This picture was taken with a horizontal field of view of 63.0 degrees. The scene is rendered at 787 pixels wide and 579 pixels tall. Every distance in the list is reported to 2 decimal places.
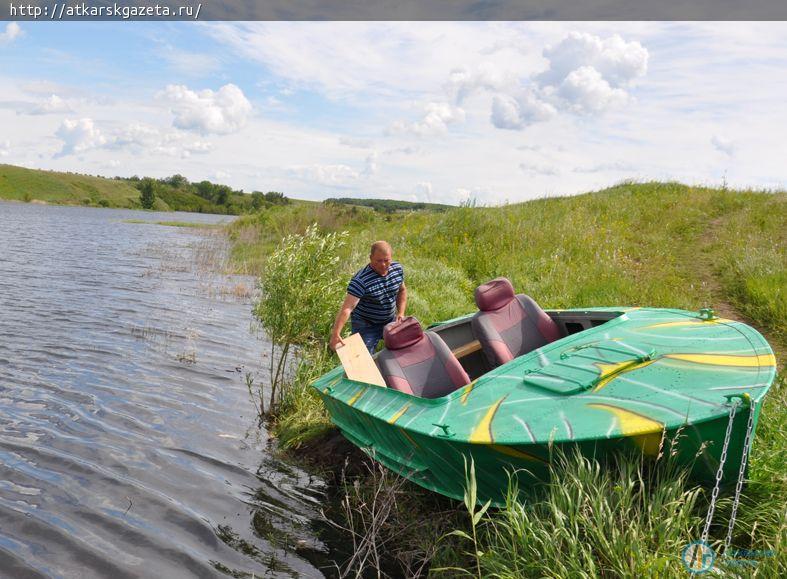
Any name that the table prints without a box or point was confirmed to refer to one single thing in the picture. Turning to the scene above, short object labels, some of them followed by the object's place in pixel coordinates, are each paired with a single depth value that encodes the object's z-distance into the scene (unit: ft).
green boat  13.56
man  24.41
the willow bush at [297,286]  27.76
